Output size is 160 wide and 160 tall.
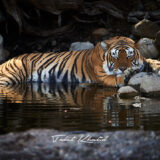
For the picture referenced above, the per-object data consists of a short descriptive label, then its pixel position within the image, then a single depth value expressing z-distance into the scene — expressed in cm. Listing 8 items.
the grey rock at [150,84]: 1339
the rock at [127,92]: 1323
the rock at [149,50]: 2244
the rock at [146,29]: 2398
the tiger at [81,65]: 1702
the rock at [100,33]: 2623
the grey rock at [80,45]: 2364
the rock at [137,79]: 1416
